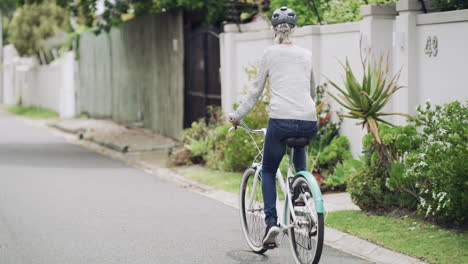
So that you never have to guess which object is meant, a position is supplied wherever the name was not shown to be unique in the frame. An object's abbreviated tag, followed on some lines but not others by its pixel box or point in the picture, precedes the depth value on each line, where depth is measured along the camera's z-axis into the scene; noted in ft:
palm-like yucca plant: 29.55
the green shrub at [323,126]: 38.40
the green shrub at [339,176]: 34.47
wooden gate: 53.57
